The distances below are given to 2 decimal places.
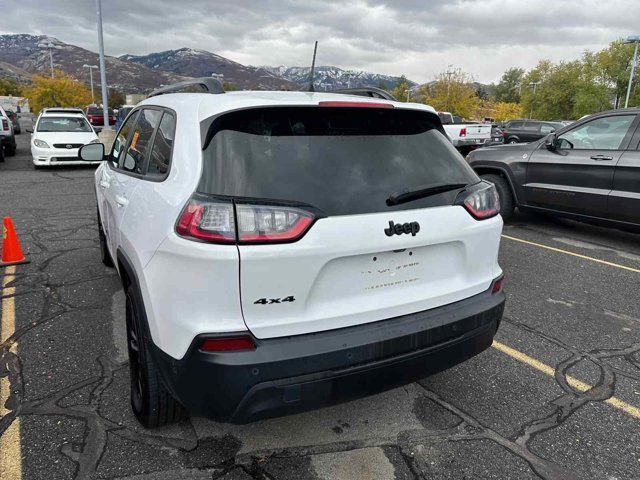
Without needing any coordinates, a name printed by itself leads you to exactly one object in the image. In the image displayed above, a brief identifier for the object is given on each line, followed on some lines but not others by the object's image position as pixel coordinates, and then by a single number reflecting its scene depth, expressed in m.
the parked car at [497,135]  25.60
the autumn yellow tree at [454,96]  52.94
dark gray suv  6.06
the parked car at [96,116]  31.62
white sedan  13.34
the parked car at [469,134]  19.80
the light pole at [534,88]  67.51
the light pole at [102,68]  17.08
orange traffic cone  5.07
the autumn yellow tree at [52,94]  35.44
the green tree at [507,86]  105.01
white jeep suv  1.87
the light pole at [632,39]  31.84
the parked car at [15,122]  25.05
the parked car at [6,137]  15.45
